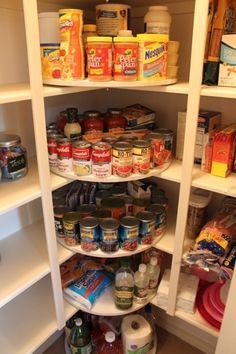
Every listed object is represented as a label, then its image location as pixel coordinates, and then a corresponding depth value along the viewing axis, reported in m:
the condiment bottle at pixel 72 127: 1.11
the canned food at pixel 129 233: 1.14
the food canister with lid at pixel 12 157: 0.96
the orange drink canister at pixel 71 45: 0.86
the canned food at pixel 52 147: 1.07
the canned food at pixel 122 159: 1.03
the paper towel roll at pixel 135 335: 1.36
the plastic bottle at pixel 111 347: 1.46
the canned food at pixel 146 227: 1.17
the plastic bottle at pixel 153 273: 1.28
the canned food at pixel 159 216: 1.21
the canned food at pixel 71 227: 1.16
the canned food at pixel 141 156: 1.04
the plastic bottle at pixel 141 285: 1.26
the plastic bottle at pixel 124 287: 1.25
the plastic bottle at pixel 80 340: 1.38
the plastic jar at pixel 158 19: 0.94
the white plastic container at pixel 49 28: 0.93
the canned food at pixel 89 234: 1.13
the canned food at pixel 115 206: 1.22
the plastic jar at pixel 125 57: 0.89
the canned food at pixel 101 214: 1.19
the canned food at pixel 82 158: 1.04
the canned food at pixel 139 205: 1.25
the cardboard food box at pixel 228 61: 0.88
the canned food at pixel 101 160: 1.02
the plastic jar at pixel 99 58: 0.88
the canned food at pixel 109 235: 1.12
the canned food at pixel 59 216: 1.19
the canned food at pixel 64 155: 1.05
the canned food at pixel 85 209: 1.21
